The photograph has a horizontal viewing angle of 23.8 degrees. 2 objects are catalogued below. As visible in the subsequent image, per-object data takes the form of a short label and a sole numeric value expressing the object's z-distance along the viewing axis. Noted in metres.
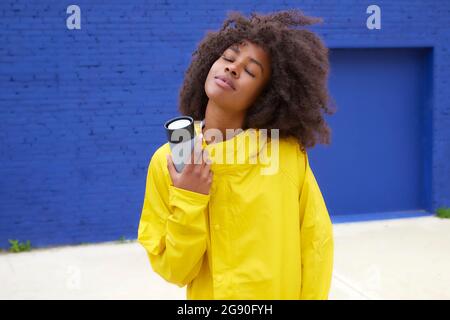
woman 2.64
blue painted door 7.49
